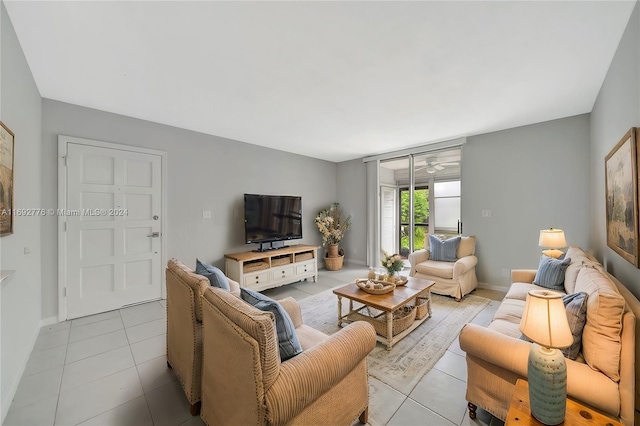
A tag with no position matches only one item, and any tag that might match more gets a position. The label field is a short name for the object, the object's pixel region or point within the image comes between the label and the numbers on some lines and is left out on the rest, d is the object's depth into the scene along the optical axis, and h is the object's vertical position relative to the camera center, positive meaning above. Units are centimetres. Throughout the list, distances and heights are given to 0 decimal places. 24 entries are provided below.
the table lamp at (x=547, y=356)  104 -64
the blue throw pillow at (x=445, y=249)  383 -56
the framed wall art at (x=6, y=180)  156 +22
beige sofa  112 -76
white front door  282 -18
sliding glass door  447 +29
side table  105 -89
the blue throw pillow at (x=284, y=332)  123 -60
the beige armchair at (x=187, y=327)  153 -76
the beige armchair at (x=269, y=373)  99 -72
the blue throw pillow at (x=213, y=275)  171 -44
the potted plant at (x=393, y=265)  283 -60
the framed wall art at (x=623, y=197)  150 +11
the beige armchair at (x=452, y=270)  339 -82
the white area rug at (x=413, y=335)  193 -123
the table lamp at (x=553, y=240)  278 -31
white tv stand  361 -84
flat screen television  399 -11
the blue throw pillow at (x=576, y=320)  128 -56
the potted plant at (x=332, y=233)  521 -43
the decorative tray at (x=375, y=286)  251 -77
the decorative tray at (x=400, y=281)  276 -76
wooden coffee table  226 -84
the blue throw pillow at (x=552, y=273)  243 -61
